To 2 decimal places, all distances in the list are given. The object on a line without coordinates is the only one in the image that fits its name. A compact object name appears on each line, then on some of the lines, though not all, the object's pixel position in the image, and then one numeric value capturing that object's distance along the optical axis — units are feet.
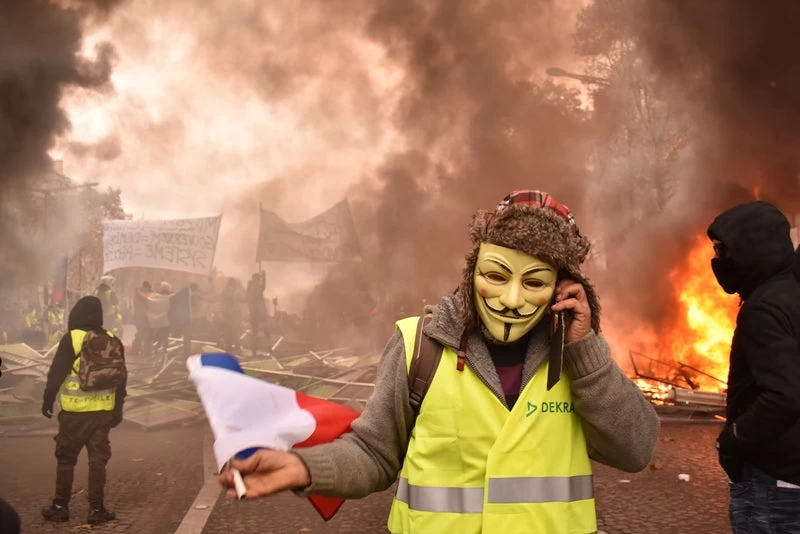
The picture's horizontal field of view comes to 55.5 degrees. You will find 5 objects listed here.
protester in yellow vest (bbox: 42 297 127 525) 18.16
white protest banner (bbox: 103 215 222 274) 44.60
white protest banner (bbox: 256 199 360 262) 51.85
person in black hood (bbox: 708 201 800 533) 8.33
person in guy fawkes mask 6.02
